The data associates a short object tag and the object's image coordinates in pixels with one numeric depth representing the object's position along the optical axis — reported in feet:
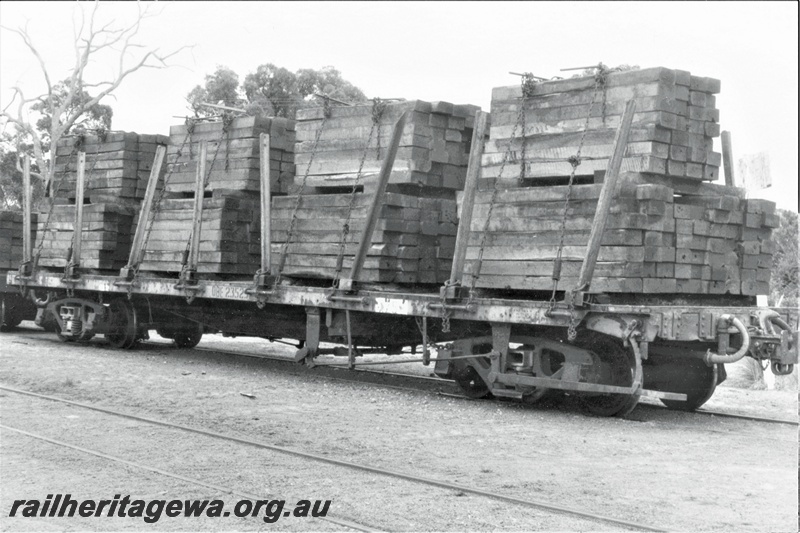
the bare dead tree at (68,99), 98.86
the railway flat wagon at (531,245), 30.12
